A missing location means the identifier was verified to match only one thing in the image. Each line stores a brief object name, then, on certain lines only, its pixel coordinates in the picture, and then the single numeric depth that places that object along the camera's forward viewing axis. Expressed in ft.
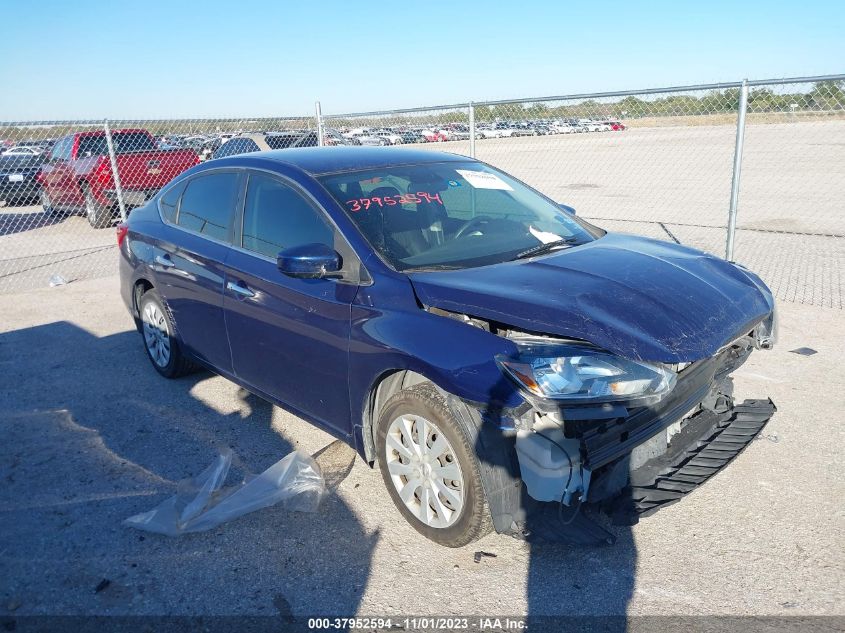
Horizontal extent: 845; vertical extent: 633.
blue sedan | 9.07
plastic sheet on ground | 11.30
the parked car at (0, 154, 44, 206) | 55.72
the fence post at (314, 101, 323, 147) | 37.24
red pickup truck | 39.96
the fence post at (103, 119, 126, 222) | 35.04
